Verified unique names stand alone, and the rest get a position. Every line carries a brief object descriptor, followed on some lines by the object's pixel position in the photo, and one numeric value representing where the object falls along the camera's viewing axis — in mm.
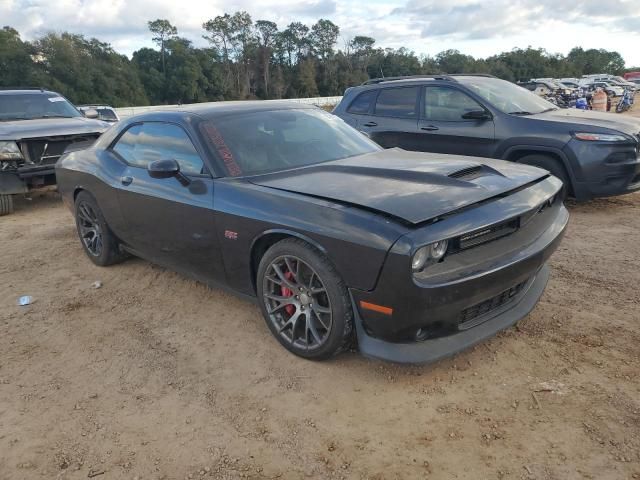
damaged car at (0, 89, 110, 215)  7145
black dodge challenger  2531
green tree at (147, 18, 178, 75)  78344
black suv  5621
